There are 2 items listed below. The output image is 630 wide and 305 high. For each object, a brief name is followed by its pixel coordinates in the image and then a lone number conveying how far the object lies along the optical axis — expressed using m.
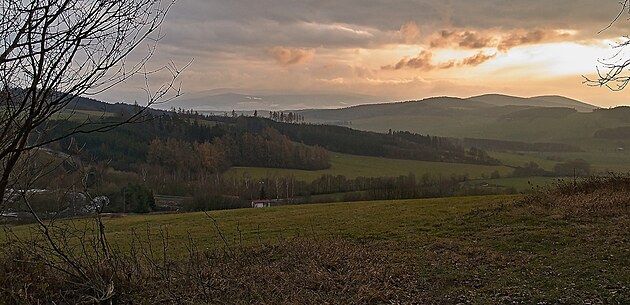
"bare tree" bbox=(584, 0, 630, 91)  9.27
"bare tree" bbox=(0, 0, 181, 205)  4.26
